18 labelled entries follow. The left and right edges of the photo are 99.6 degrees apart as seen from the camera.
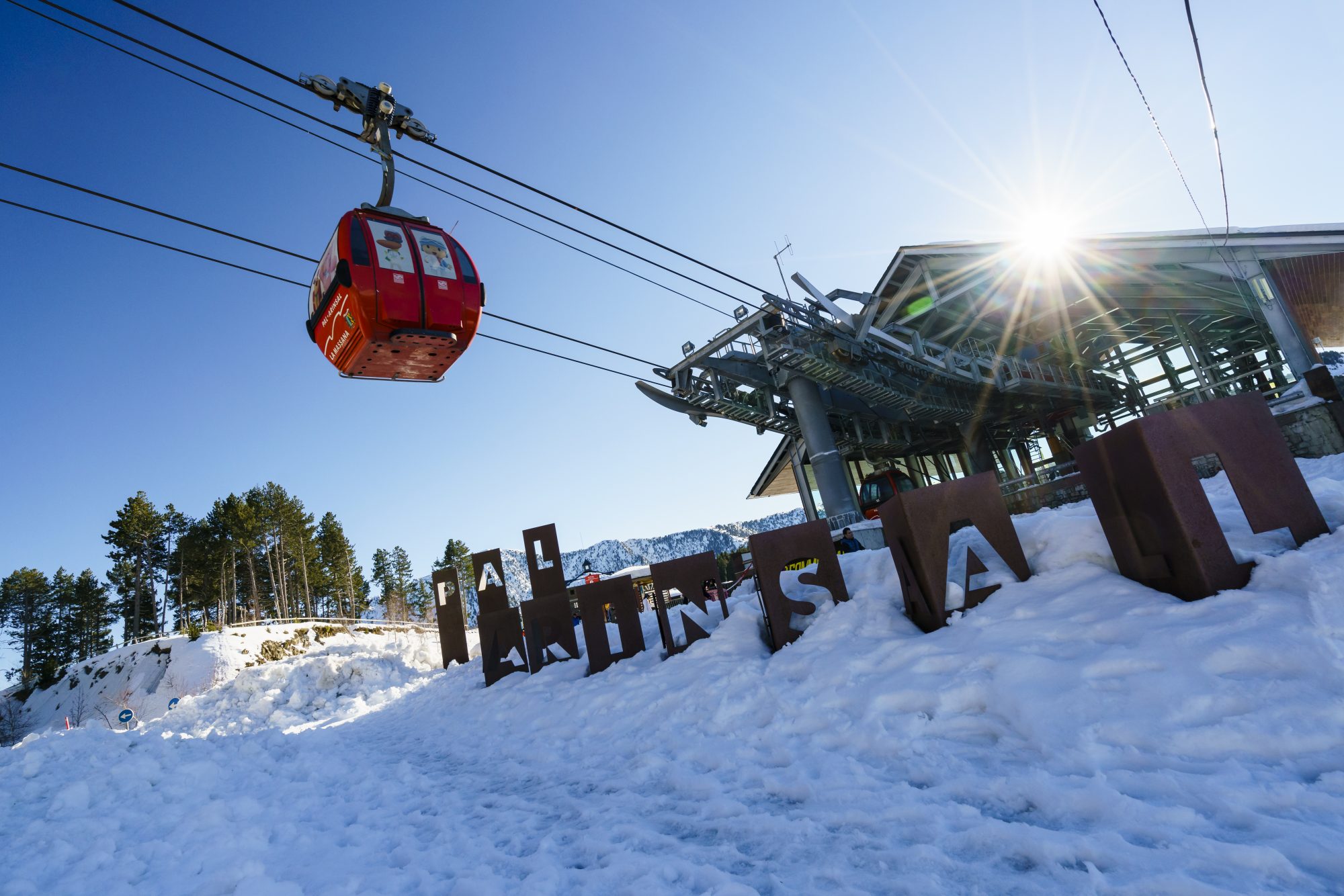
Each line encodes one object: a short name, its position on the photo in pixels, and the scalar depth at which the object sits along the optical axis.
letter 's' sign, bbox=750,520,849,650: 6.87
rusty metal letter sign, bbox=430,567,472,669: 15.86
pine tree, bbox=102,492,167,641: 44.25
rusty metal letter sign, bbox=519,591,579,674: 10.84
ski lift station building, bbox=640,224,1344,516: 14.23
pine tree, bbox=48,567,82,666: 49.66
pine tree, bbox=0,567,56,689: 49.03
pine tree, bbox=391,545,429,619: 73.00
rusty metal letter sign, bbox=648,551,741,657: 8.20
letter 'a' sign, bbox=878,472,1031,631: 5.51
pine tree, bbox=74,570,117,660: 49.69
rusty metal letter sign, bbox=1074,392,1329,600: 4.15
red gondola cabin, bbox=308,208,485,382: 7.27
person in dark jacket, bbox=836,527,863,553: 15.26
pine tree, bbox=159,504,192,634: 48.22
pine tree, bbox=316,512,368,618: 57.28
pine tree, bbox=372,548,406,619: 71.00
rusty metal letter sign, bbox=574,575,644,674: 9.20
